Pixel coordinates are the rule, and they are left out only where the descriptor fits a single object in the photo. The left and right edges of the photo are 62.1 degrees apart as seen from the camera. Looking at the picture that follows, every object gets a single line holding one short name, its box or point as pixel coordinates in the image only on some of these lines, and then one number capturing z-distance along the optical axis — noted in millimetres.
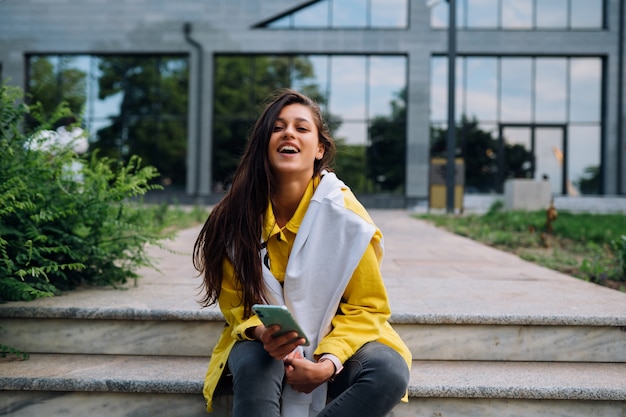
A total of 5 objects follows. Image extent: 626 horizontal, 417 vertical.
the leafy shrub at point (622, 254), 4362
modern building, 17766
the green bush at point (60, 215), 2881
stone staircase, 2375
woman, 1883
